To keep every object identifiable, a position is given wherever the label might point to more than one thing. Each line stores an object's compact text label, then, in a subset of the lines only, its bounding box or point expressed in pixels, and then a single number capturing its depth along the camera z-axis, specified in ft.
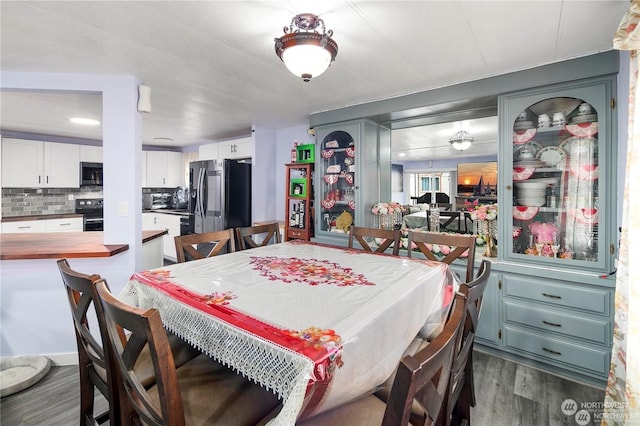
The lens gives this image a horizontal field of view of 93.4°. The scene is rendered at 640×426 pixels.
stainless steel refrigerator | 15.07
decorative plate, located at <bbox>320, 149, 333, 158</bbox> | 11.50
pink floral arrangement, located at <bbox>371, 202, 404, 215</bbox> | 10.45
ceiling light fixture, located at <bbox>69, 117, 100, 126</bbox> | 12.70
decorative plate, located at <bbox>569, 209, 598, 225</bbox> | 6.87
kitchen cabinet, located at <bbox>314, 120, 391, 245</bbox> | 10.62
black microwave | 16.90
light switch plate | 7.87
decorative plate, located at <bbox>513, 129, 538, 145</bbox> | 7.67
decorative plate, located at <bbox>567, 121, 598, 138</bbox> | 6.79
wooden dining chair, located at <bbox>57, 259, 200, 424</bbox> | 3.52
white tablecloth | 2.84
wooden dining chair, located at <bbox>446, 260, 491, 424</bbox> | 3.39
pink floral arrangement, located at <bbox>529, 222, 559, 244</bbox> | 7.57
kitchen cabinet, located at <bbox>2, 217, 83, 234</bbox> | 14.24
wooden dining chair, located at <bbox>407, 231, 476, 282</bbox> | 6.80
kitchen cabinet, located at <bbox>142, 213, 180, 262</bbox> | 17.44
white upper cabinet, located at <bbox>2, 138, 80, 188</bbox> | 14.42
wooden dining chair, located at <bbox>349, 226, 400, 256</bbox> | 7.60
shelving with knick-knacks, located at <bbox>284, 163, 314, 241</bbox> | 12.22
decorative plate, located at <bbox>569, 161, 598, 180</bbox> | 6.84
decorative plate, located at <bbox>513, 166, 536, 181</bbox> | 7.77
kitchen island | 7.18
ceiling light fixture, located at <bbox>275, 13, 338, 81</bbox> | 5.01
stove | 17.07
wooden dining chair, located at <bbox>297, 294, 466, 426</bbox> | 2.10
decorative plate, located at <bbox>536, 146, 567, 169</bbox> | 7.42
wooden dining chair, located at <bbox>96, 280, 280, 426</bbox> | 2.64
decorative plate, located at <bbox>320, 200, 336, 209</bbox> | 11.61
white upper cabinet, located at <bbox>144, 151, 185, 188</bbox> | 19.38
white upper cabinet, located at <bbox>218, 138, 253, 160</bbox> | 15.34
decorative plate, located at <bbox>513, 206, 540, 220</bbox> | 7.77
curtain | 4.43
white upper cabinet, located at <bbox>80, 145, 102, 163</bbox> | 16.89
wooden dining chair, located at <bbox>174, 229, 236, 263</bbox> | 6.64
